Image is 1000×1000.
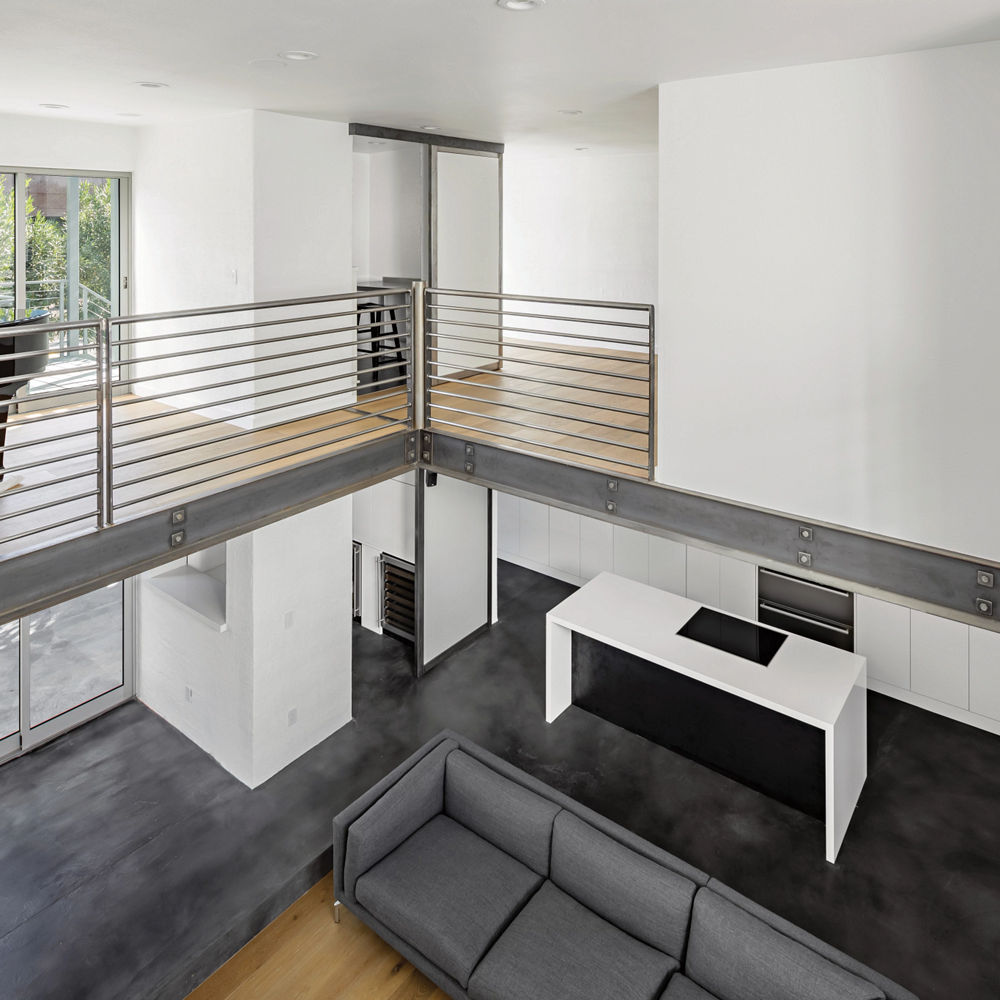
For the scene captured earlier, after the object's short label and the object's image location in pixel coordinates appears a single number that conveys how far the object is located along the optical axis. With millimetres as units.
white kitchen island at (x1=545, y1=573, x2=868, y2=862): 4895
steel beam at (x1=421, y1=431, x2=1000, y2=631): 3453
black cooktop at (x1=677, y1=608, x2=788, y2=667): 5520
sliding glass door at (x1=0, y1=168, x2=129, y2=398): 5750
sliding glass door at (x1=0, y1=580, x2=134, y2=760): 6074
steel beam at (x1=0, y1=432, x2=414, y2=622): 3213
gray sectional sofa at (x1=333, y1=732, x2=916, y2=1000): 3795
